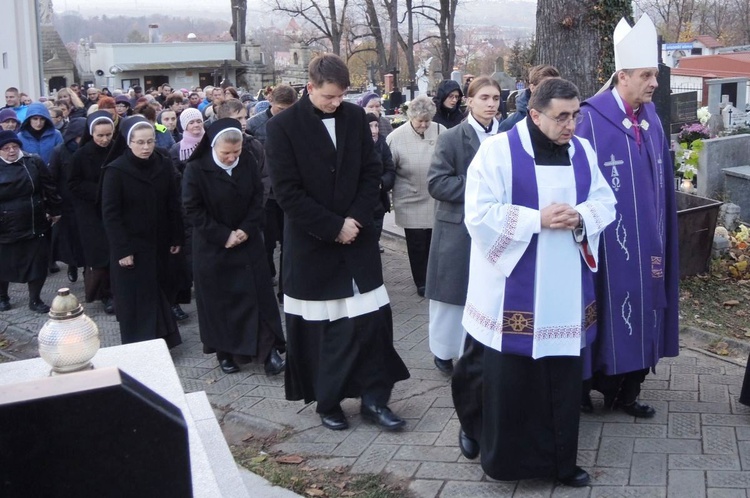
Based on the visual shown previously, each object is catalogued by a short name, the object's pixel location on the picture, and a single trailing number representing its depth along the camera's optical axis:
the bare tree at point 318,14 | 46.28
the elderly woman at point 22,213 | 8.27
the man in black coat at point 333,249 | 5.05
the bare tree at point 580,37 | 7.97
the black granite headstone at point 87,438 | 2.26
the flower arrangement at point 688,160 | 10.00
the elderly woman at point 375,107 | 8.86
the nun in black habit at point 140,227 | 6.61
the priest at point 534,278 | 4.21
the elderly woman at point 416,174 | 7.86
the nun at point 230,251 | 6.25
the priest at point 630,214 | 4.94
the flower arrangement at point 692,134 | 11.39
